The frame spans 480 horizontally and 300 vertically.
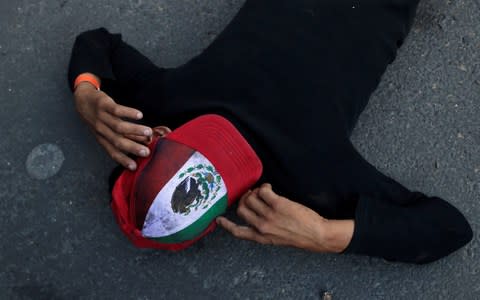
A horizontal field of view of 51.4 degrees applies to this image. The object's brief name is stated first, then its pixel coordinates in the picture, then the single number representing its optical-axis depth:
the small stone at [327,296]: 2.06
